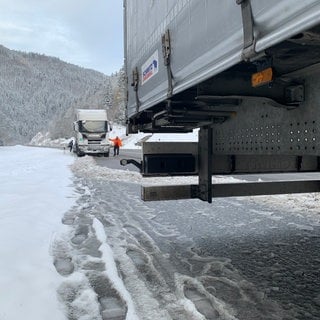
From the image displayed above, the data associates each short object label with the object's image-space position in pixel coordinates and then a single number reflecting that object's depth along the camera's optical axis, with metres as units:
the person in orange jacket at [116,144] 24.32
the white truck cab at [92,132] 23.45
